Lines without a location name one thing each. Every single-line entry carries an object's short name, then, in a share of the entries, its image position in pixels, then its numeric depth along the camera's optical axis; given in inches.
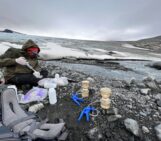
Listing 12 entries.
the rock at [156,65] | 125.2
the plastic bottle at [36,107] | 51.7
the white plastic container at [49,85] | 62.9
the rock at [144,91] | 64.9
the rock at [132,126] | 44.5
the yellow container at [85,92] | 57.5
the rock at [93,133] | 43.9
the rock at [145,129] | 45.8
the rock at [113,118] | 47.8
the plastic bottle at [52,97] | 55.6
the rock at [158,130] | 44.5
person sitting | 65.1
